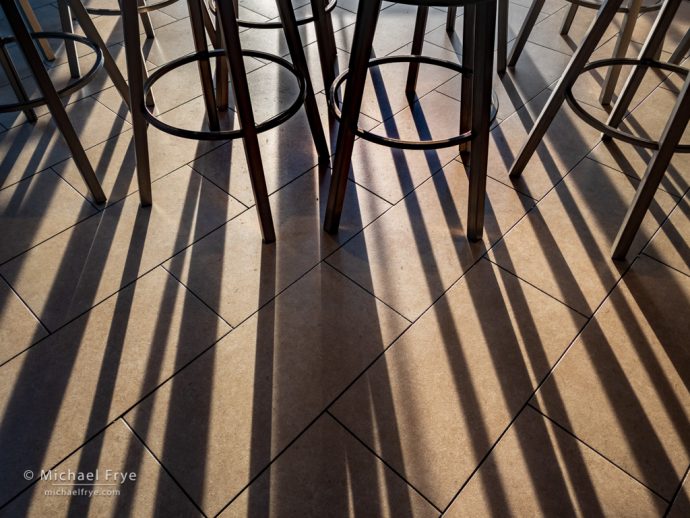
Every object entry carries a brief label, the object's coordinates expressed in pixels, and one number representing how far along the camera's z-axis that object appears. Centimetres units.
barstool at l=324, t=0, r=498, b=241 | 143
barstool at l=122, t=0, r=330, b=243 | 150
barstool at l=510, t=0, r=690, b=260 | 159
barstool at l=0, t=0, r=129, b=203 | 160
